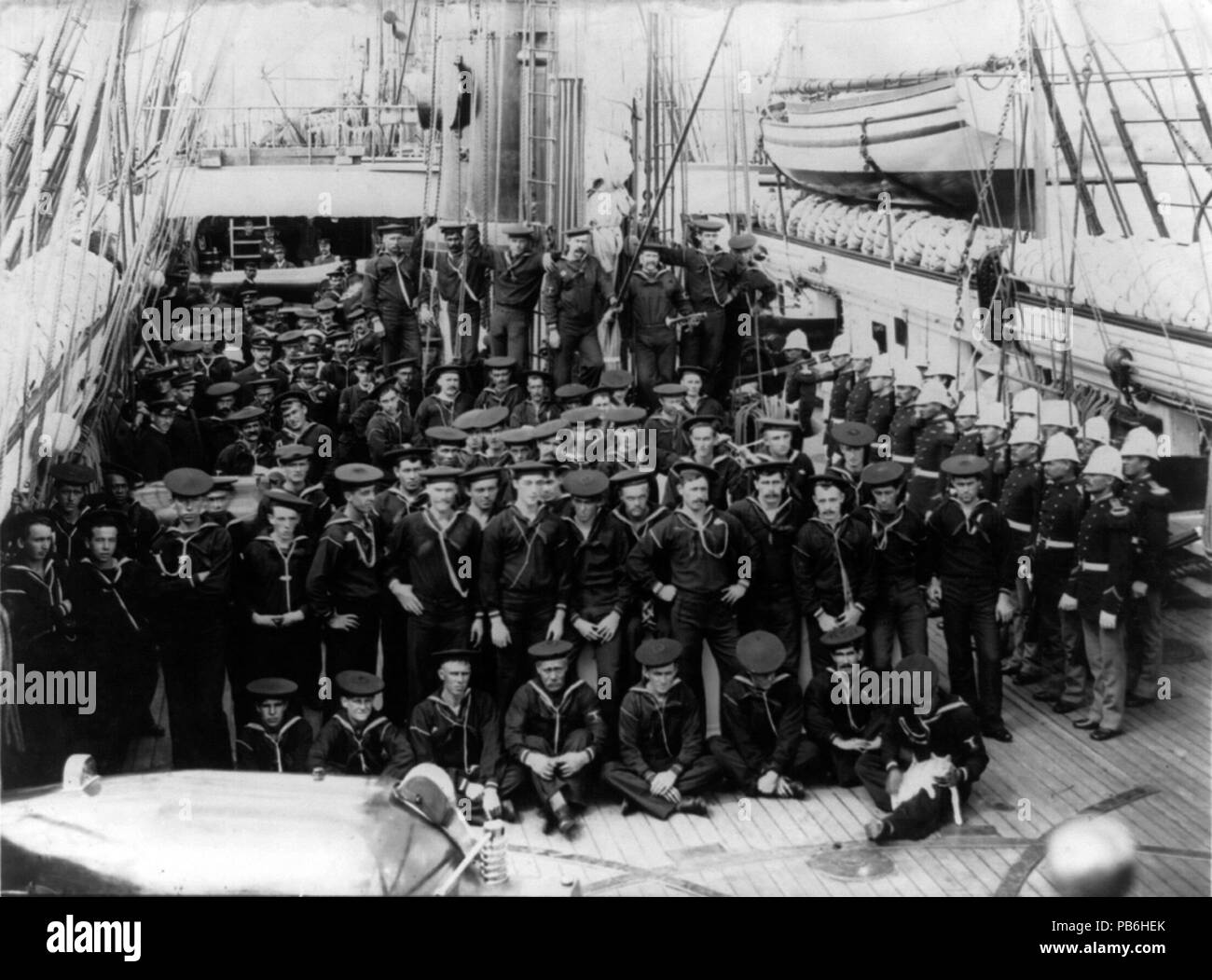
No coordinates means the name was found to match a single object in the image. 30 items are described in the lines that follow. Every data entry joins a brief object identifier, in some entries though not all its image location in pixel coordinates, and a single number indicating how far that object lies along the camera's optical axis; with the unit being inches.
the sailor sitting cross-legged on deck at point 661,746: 266.4
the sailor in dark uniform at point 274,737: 264.4
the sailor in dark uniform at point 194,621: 269.1
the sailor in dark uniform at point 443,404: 327.3
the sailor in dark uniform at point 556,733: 262.5
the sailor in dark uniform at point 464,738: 264.5
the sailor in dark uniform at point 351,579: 272.4
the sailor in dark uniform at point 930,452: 335.3
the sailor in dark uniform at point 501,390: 330.6
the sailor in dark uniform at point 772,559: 283.3
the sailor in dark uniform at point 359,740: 260.4
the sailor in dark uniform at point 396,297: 362.9
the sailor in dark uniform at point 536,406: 327.6
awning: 375.6
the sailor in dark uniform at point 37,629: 264.5
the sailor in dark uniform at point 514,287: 354.6
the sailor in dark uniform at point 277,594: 272.7
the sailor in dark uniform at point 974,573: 290.8
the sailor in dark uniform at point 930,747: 267.0
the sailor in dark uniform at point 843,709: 272.8
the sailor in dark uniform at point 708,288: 360.2
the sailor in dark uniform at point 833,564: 279.7
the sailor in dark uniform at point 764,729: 271.7
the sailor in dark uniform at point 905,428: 343.0
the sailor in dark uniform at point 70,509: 267.3
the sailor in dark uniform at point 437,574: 274.8
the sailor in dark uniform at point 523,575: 273.7
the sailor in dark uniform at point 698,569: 277.9
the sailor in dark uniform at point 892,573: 285.9
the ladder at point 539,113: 364.8
